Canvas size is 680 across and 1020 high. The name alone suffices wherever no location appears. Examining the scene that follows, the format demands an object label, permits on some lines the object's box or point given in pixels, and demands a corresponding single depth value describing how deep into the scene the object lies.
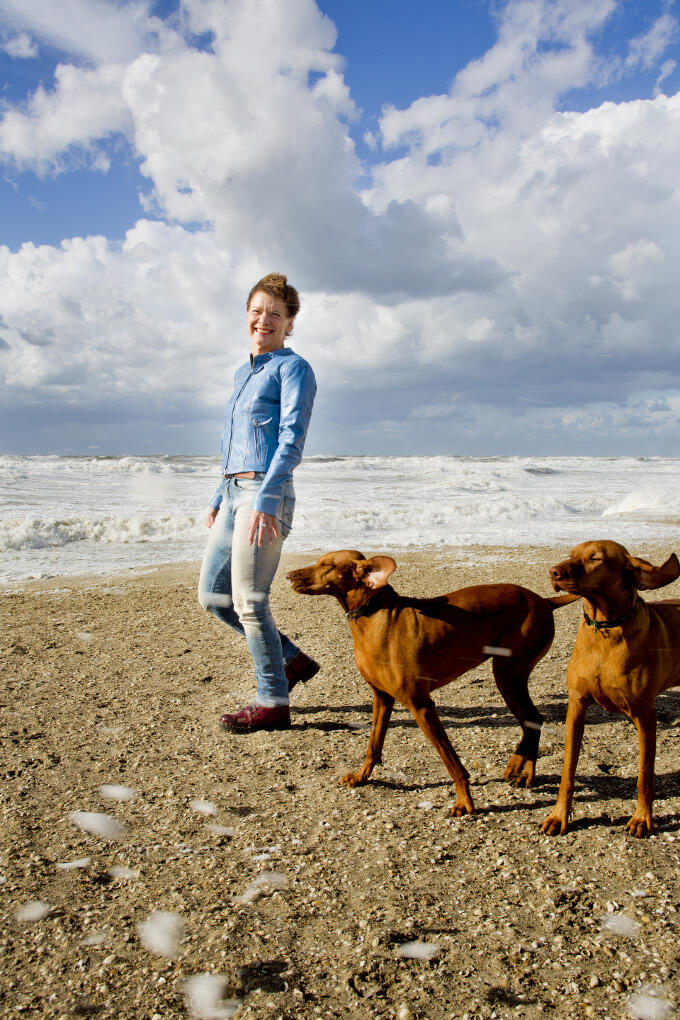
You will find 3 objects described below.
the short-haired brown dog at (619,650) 2.24
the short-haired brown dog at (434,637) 2.56
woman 3.13
